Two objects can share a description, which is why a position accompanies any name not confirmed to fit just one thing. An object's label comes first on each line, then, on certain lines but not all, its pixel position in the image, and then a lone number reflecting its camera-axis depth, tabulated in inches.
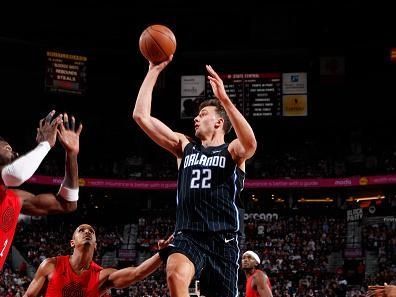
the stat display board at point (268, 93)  974.4
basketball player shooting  203.8
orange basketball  225.6
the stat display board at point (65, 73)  1040.2
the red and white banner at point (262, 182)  1075.3
